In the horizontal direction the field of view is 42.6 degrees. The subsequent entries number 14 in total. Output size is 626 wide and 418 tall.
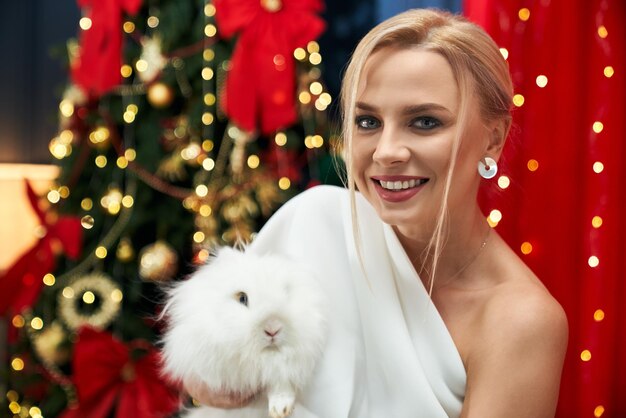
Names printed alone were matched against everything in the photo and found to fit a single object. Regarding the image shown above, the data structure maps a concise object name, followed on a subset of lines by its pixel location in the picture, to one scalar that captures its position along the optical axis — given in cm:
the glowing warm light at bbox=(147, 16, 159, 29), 264
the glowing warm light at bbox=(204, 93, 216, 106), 257
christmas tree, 253
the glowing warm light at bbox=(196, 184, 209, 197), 256
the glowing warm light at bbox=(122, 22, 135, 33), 265
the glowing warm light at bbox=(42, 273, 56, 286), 270
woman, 129
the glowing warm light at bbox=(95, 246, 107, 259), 261
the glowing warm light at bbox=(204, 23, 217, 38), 258
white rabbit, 114
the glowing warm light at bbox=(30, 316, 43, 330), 273
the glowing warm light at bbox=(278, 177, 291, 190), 260
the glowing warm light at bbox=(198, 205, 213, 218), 255
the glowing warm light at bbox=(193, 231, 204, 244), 255
